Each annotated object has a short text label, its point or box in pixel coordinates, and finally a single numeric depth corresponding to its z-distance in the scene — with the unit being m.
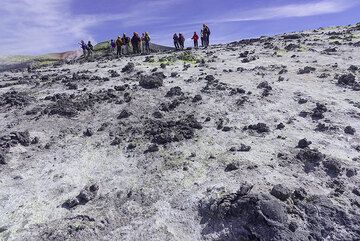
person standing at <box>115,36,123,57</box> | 35.84
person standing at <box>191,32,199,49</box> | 39.77
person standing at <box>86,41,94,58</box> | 40.84
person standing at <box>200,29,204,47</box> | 39.25
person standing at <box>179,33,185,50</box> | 38.50
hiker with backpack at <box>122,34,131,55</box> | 37.66
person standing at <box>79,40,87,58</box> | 41.78
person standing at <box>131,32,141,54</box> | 37.66
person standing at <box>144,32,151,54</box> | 38.09
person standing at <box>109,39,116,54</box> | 42.25
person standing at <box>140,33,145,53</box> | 38.49
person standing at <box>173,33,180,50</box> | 38.62
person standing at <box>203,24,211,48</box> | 39.12
